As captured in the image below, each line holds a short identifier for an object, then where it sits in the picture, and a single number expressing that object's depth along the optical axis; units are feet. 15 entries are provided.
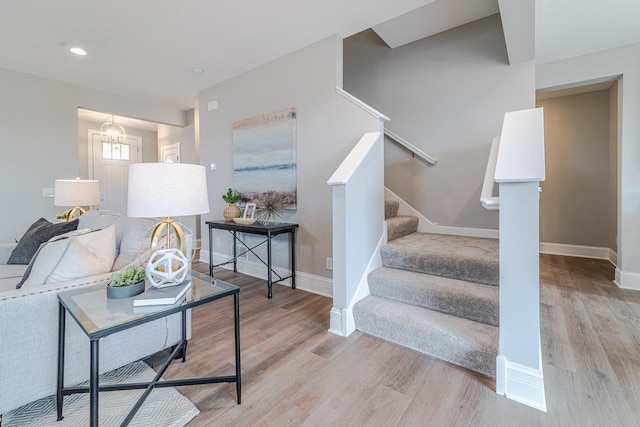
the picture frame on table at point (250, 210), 11.34
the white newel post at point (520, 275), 4.59
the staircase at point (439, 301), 5.74
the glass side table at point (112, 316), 3.24
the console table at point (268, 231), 9.51
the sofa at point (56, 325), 4.04
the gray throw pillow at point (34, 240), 7.66
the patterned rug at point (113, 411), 4.27
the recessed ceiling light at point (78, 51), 10.11
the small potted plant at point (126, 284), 4.20
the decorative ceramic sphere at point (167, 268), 4.37
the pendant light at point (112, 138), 17.67
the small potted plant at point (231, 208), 11.56
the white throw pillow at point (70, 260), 4.73
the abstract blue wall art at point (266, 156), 10.66
